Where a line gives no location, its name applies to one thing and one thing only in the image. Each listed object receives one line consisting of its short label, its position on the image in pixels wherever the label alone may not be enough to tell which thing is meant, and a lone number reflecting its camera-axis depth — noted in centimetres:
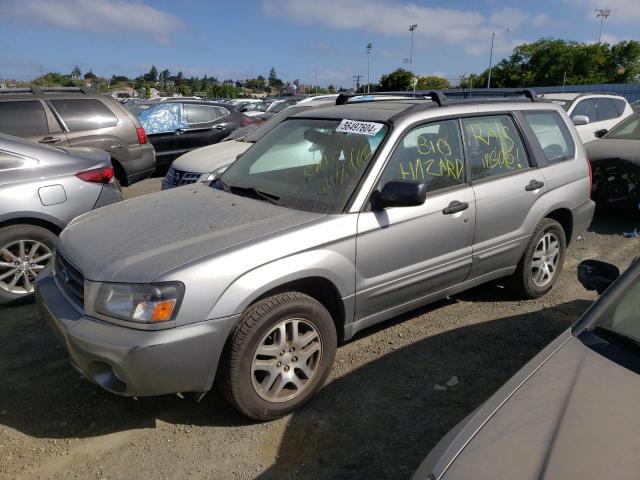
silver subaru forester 254
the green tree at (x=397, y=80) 6875
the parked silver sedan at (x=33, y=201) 434
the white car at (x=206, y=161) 643
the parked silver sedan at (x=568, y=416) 152
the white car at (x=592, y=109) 930
